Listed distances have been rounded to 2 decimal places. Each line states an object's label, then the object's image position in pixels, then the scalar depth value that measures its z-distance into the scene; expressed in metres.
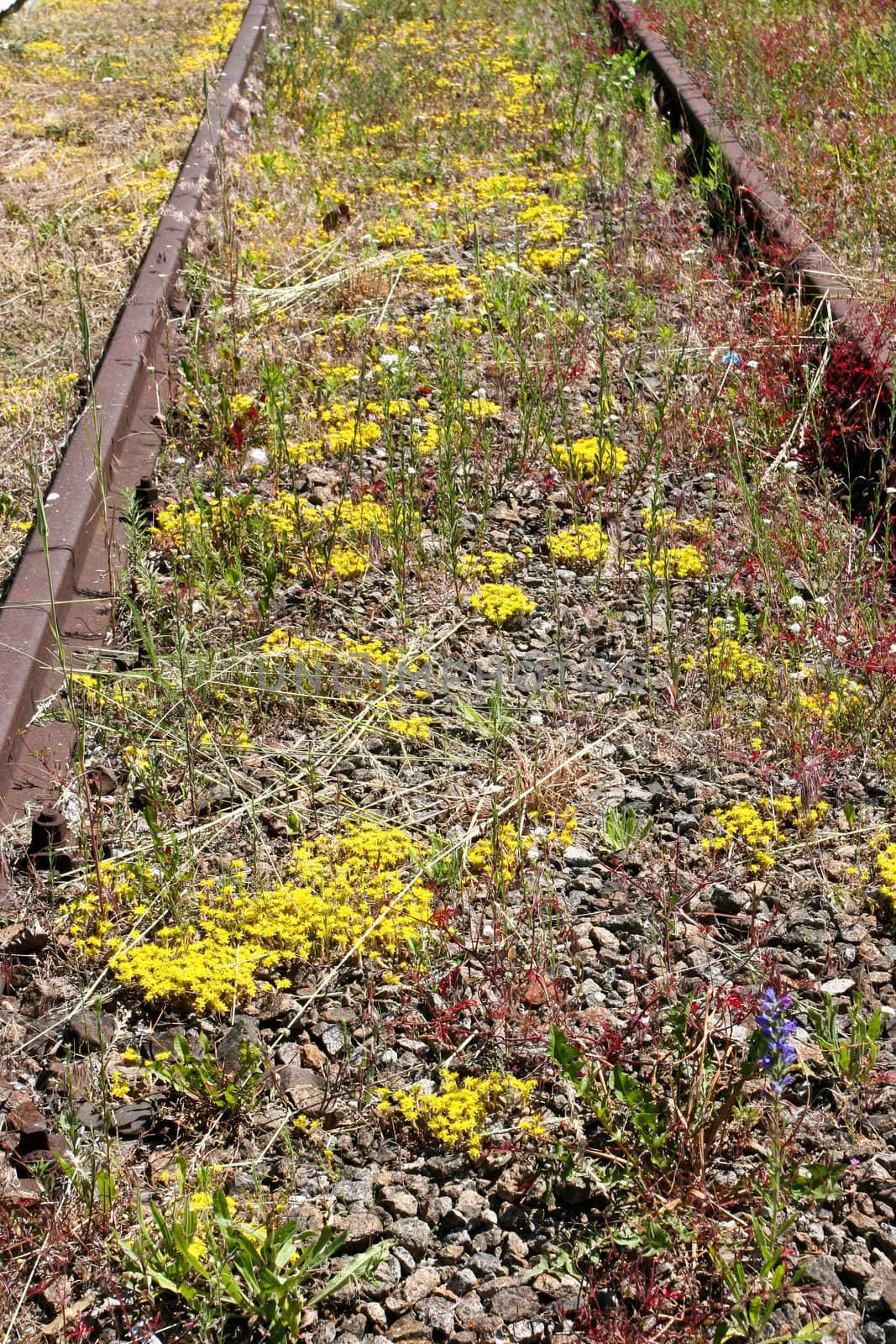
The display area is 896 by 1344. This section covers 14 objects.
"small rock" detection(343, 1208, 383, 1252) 2.54
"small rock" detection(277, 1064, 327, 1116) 2.83
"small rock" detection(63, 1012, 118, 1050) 2.96
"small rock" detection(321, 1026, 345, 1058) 2.96
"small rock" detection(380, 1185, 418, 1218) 2.61
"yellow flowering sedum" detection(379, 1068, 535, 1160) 2.72
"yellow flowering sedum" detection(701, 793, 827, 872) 3.37
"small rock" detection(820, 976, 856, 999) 3.00
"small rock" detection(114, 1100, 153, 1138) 2.78
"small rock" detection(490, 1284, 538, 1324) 2.41
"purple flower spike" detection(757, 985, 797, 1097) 2.20
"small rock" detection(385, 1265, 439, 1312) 2.45
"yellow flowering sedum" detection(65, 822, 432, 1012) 3.06
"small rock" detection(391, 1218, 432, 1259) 2.55
